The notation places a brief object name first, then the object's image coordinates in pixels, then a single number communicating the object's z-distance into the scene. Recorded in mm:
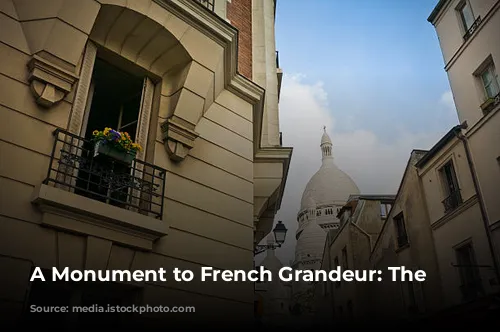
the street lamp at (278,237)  13487
